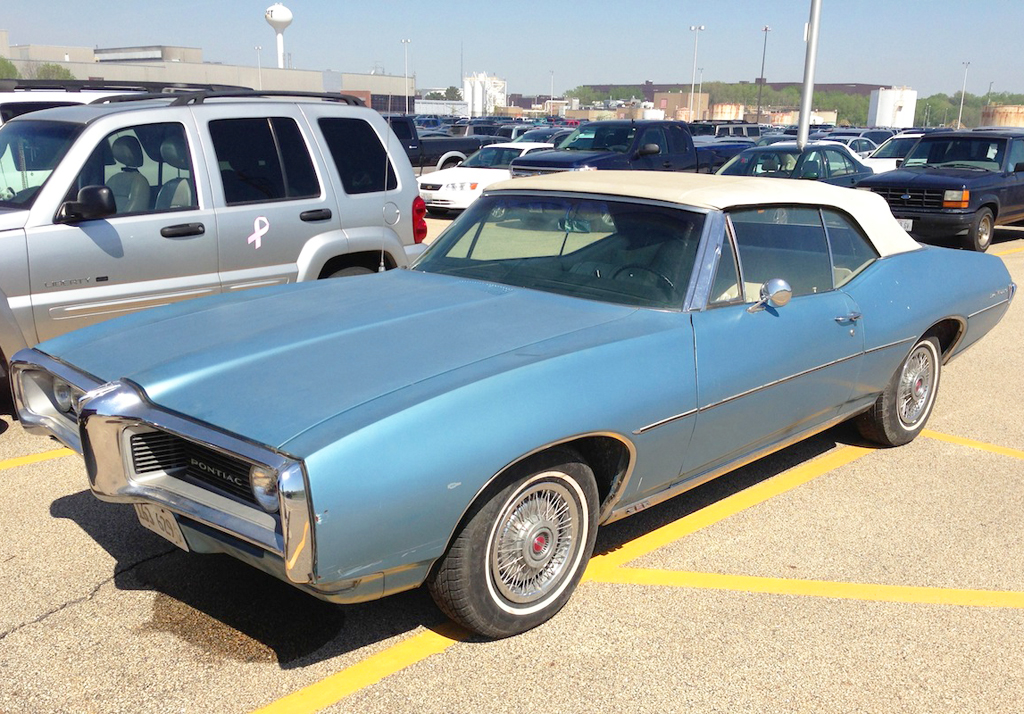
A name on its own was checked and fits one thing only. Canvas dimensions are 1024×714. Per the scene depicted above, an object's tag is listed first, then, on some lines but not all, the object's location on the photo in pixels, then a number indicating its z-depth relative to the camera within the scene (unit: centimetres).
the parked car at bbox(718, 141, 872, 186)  1512
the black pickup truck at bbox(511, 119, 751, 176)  1585
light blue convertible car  294
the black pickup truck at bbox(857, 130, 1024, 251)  1361
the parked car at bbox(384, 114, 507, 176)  2181
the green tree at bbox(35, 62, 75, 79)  7628
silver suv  555
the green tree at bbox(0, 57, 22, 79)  7369
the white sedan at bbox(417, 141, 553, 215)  1700
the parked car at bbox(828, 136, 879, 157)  2853
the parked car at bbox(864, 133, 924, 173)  1858
